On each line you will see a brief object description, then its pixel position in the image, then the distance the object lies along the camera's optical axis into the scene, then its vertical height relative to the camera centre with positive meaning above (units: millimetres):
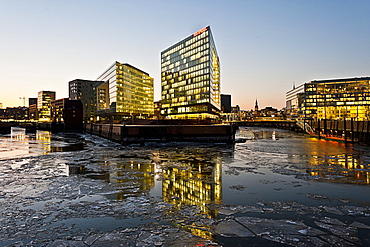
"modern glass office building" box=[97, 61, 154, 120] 144125 +17717
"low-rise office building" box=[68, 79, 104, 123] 175100 +26403
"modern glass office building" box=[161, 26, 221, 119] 125500 +23226
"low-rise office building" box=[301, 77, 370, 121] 172000 +18192
